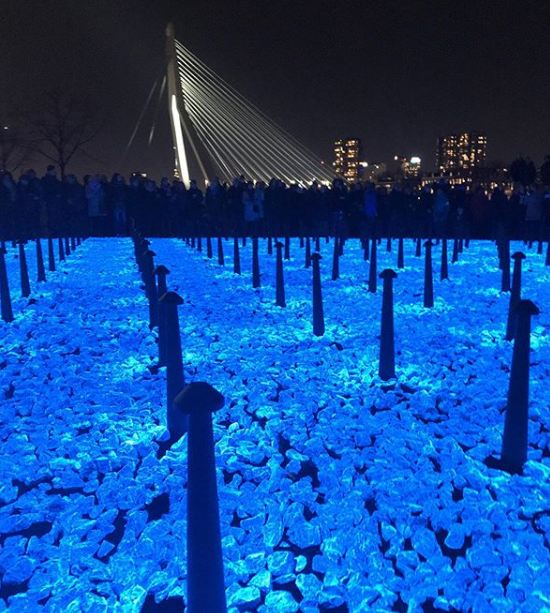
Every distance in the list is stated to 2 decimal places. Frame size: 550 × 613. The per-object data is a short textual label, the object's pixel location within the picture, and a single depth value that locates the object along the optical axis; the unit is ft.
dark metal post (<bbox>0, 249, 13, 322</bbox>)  31.63
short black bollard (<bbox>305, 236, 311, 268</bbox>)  55.26
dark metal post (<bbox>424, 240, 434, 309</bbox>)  34.68
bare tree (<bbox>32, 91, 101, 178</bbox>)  151.02
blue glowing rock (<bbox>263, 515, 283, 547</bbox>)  11.67
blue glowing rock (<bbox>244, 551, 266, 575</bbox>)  10.76
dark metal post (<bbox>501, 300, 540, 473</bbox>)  13.79
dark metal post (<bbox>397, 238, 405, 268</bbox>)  52.23
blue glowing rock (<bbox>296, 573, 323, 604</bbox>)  10.03
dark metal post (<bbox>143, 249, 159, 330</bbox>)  29.91
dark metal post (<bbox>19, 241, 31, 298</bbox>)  38.78
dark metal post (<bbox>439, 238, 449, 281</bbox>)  45.92
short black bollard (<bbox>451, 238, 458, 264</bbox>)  59.15
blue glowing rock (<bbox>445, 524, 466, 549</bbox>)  11.41
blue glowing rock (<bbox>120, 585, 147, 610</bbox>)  9.86
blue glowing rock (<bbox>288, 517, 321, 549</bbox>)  11.62
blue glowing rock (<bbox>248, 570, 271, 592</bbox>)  10.29
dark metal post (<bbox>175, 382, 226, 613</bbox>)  8.32
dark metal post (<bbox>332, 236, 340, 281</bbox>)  45.66
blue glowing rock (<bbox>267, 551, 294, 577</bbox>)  10.75
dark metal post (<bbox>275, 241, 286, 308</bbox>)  35.22
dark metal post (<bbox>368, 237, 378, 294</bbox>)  39.58
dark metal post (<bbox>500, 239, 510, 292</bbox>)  38.21
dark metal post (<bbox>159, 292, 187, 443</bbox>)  16.87
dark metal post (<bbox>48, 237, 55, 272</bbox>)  53.47
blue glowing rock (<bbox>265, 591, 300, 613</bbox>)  9.73
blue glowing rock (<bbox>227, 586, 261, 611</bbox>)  9.78
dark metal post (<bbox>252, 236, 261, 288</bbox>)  42.80
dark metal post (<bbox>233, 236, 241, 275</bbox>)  50.11
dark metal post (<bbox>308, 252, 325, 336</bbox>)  27.94
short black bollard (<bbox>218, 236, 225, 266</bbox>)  57.69
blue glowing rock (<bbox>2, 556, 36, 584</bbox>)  10.54
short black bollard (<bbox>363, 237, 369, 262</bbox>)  60.44
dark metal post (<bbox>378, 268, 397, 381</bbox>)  20.30
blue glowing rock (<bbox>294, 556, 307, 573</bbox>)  10.82
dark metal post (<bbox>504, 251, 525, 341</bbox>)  25.33
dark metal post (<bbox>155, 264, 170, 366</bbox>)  22.45
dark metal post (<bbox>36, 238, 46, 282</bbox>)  45.60
